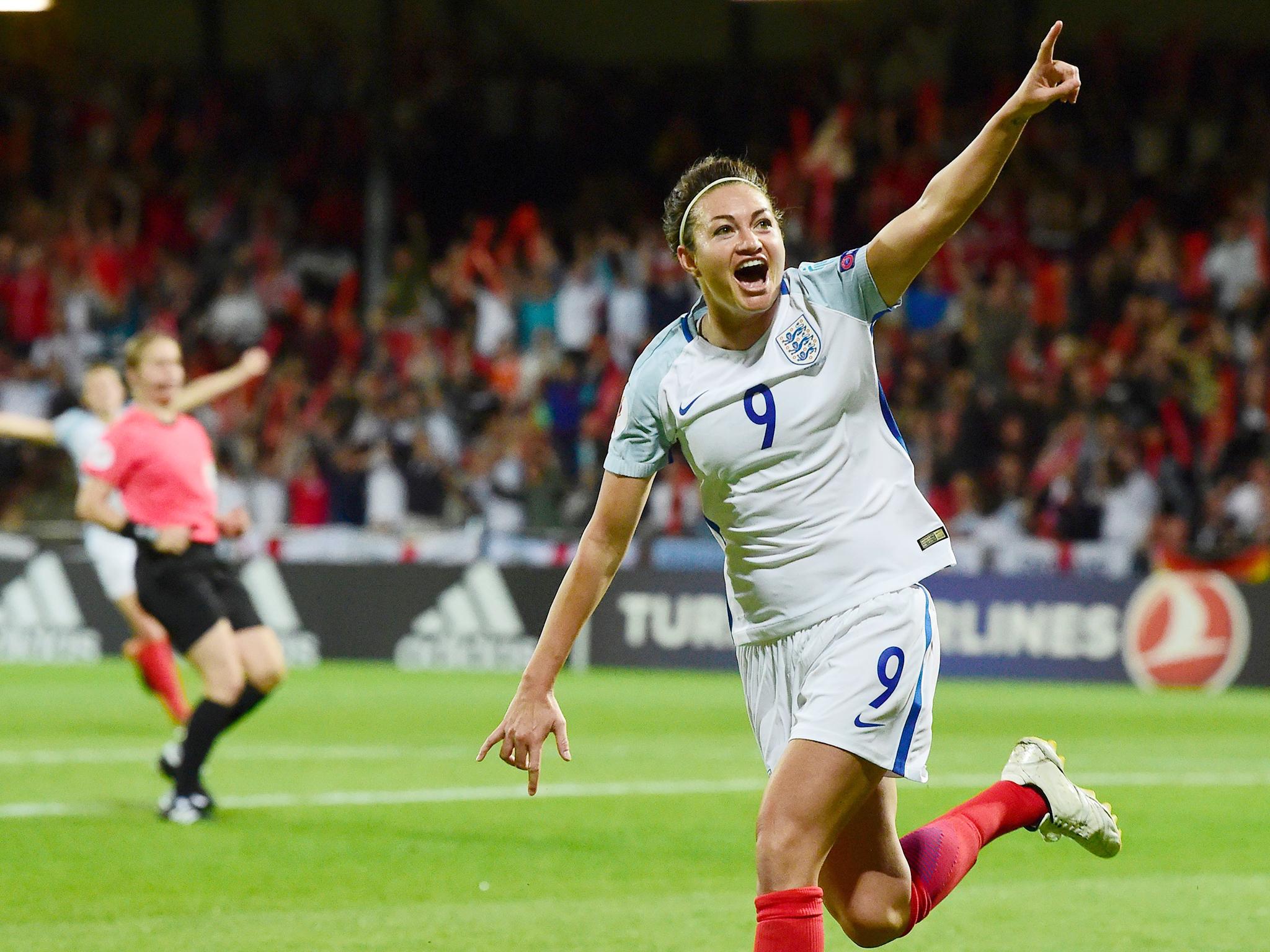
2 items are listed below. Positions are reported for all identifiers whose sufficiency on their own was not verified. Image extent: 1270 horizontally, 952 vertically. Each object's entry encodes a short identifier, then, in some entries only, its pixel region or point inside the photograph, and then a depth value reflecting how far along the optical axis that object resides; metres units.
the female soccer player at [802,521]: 9.06
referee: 17.19
